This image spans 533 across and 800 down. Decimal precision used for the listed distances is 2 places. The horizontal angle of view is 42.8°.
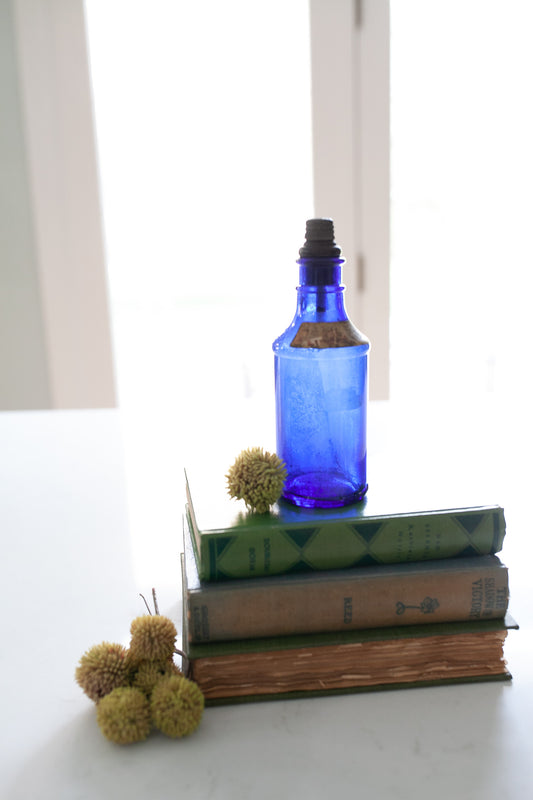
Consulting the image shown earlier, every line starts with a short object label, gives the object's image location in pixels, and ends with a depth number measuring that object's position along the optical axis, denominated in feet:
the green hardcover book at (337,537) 1.67
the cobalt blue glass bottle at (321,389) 1.83
